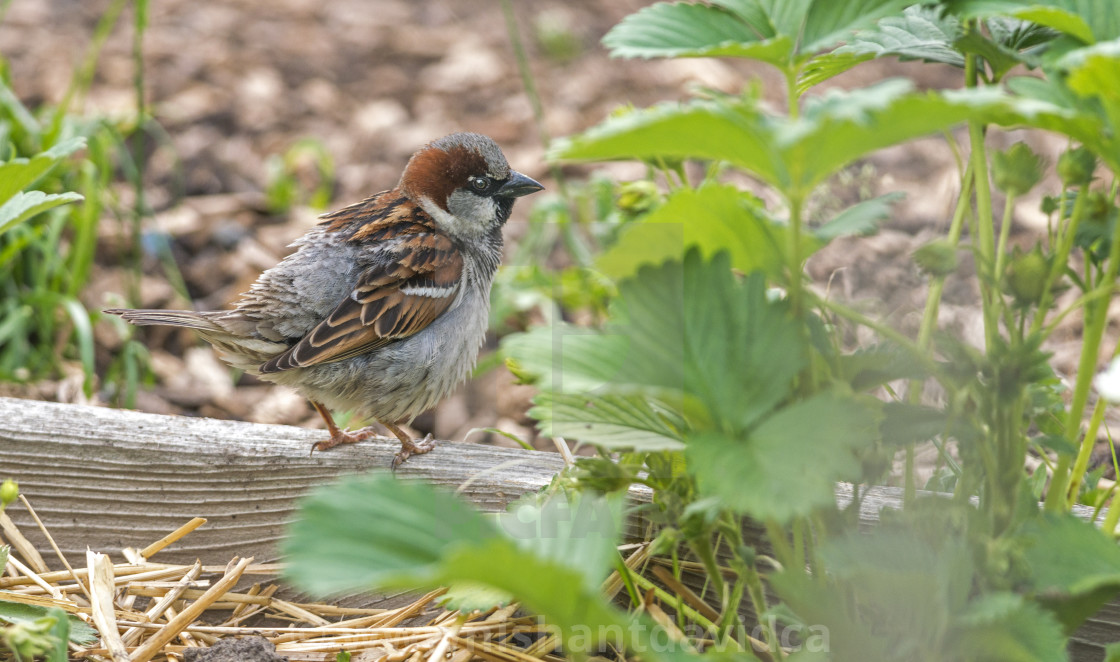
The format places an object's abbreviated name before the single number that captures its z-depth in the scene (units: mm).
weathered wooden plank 4000
